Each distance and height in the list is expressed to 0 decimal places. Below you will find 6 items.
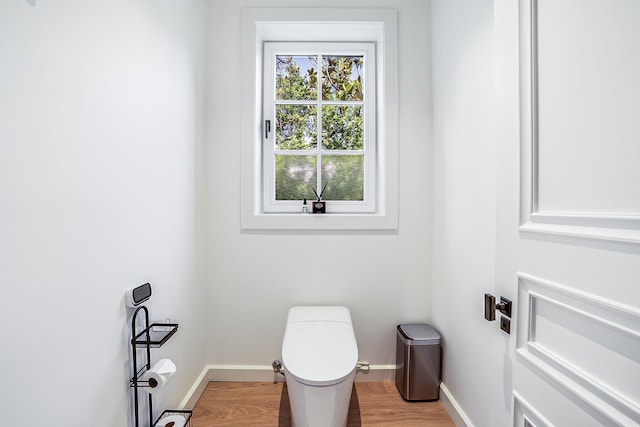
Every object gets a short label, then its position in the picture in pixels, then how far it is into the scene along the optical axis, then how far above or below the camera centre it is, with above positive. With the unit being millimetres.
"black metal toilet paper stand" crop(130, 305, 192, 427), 1040 -487
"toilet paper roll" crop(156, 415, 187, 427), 1162 -821
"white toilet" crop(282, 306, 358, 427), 1166 -634
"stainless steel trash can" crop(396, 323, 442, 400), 1630 -835
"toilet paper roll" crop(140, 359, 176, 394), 1037 -572
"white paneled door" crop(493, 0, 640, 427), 574 +19
